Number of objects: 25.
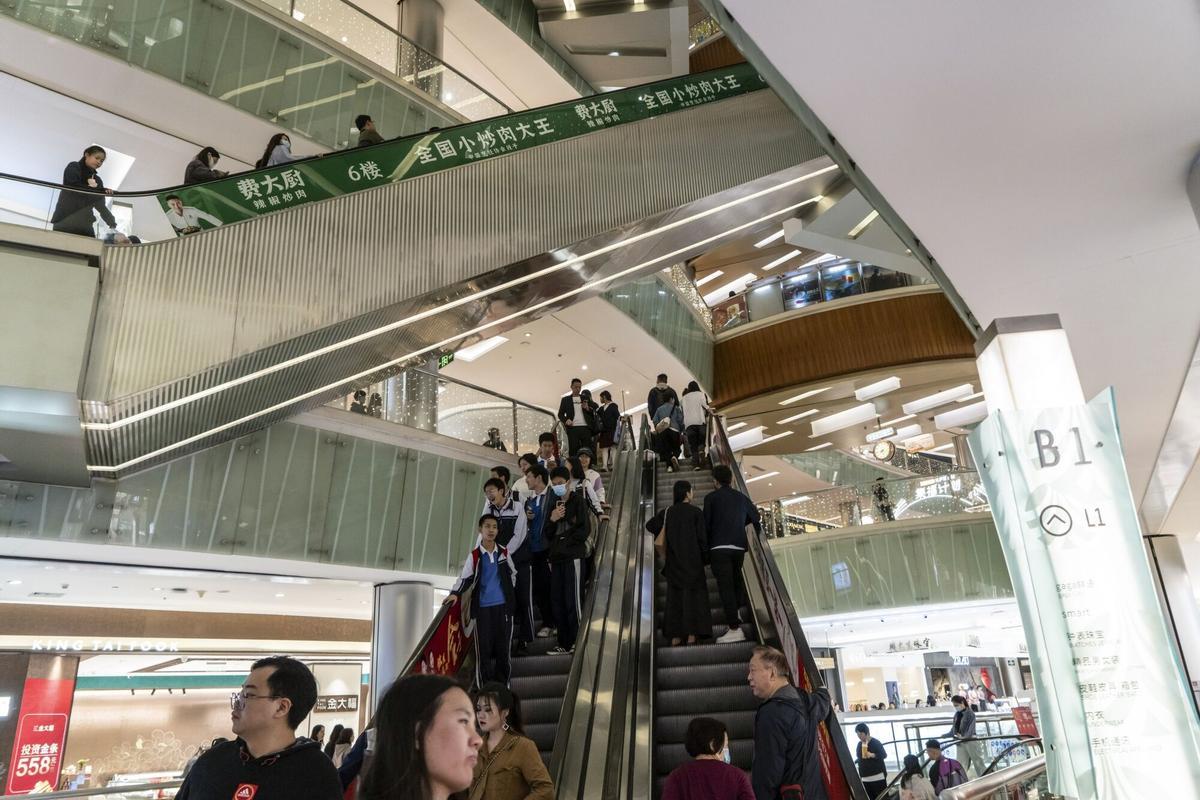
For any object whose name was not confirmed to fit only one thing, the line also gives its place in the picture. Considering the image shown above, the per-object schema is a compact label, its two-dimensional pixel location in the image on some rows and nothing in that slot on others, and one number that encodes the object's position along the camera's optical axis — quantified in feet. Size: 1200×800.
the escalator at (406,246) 22.03
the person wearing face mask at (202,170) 26.32
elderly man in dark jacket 11.73
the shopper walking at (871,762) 27.12
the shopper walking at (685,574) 20.58
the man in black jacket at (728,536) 21.07
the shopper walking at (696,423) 38.58
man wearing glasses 6.15
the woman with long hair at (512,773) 10.27
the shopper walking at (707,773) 10.49
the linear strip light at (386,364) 23.04
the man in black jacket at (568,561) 21.80
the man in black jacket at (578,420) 40.11
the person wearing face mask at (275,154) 28.07
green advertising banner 23.63
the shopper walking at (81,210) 21.11
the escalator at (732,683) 14.87
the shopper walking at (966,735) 22.89
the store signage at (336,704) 44.45
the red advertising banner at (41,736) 32.48
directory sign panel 9.18
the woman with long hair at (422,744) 4.83
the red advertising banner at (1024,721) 29.07
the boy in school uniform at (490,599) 18.66
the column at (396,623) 34.19
